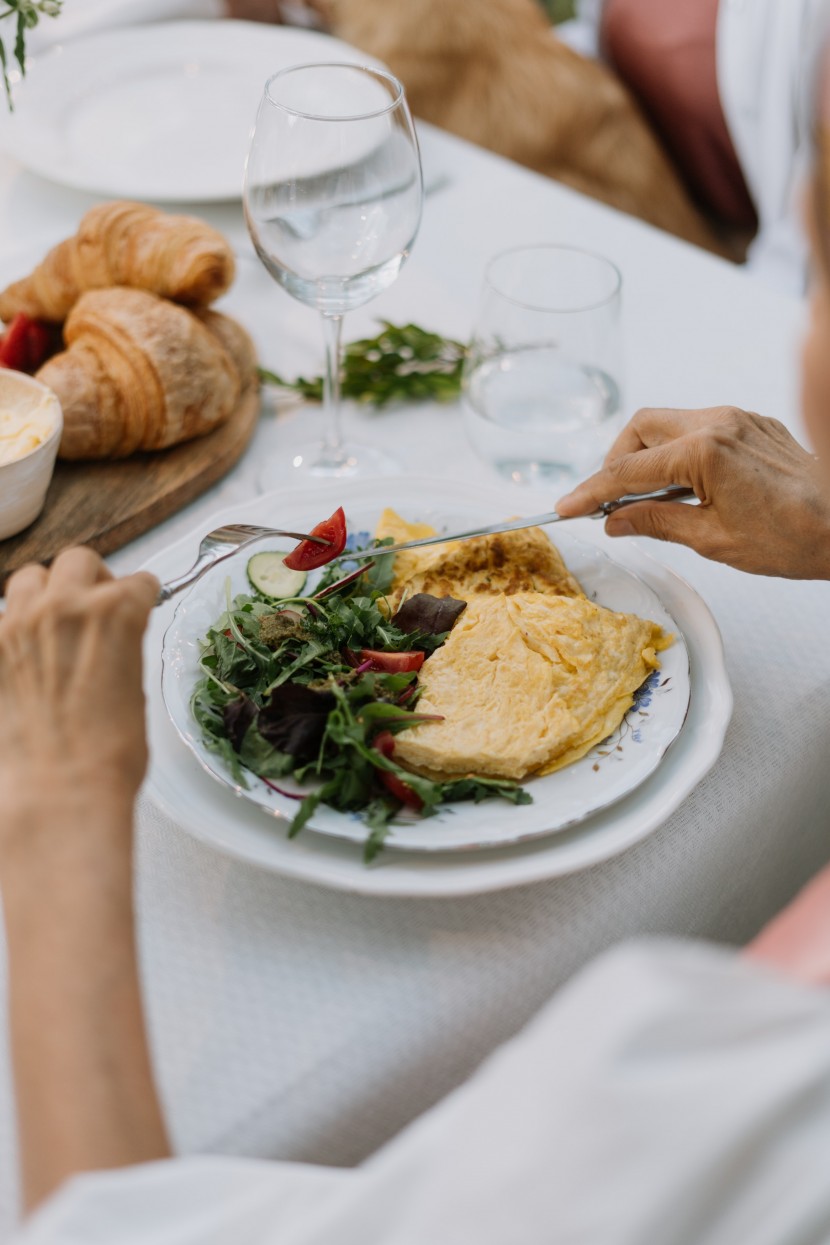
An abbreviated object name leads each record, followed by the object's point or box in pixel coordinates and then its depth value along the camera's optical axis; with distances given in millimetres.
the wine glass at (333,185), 1161
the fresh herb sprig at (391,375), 1540
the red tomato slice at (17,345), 1461
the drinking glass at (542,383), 1372
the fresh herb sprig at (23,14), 1229
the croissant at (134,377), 1332
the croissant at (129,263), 1437
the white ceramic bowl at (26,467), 1196
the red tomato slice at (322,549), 1104
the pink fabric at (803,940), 597
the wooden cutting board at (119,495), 1268
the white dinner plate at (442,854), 843
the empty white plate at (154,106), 1836
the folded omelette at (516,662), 929
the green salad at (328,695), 891
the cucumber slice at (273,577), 1080
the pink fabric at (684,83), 2682
